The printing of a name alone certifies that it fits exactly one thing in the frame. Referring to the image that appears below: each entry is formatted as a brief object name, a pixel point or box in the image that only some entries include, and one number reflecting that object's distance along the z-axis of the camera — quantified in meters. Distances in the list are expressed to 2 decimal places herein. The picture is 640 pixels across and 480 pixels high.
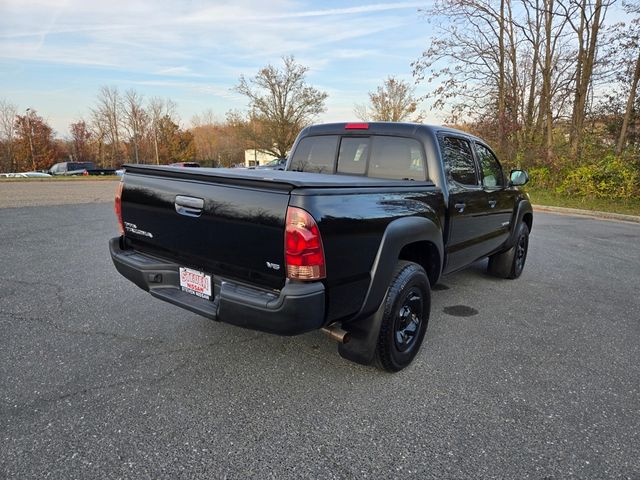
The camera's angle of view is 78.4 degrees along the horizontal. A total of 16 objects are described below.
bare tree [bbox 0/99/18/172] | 41.31
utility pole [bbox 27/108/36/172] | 42.41
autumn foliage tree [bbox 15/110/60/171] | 42.38
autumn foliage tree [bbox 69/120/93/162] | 47.88
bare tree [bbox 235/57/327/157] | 36.75
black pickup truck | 2.15
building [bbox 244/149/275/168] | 64.21
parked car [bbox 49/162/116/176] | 36.16
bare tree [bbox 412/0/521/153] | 18.72
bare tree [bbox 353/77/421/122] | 35.25
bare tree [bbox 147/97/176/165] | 46.53
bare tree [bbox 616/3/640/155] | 14.89
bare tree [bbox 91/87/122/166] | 43.78
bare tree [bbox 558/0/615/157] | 15.73
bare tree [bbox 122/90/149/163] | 43.77
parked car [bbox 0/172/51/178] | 32.97
